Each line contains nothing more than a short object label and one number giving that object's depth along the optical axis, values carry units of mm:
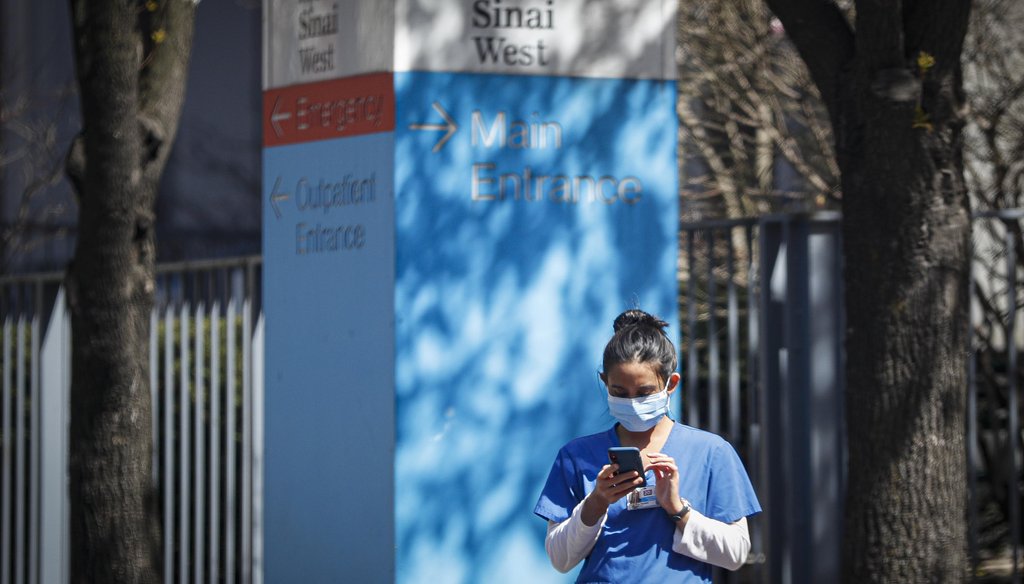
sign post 12641
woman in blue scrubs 8336
